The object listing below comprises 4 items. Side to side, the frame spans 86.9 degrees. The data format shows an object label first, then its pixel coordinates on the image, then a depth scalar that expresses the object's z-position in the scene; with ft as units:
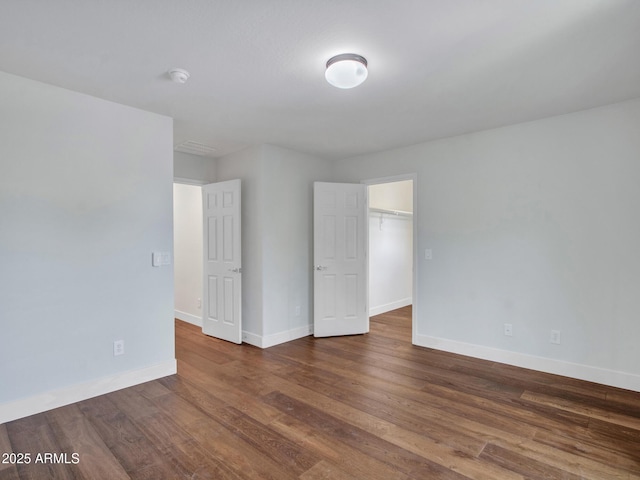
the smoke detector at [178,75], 7.63
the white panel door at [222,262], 13.83
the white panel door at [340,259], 14.92
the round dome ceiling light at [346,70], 7.02
